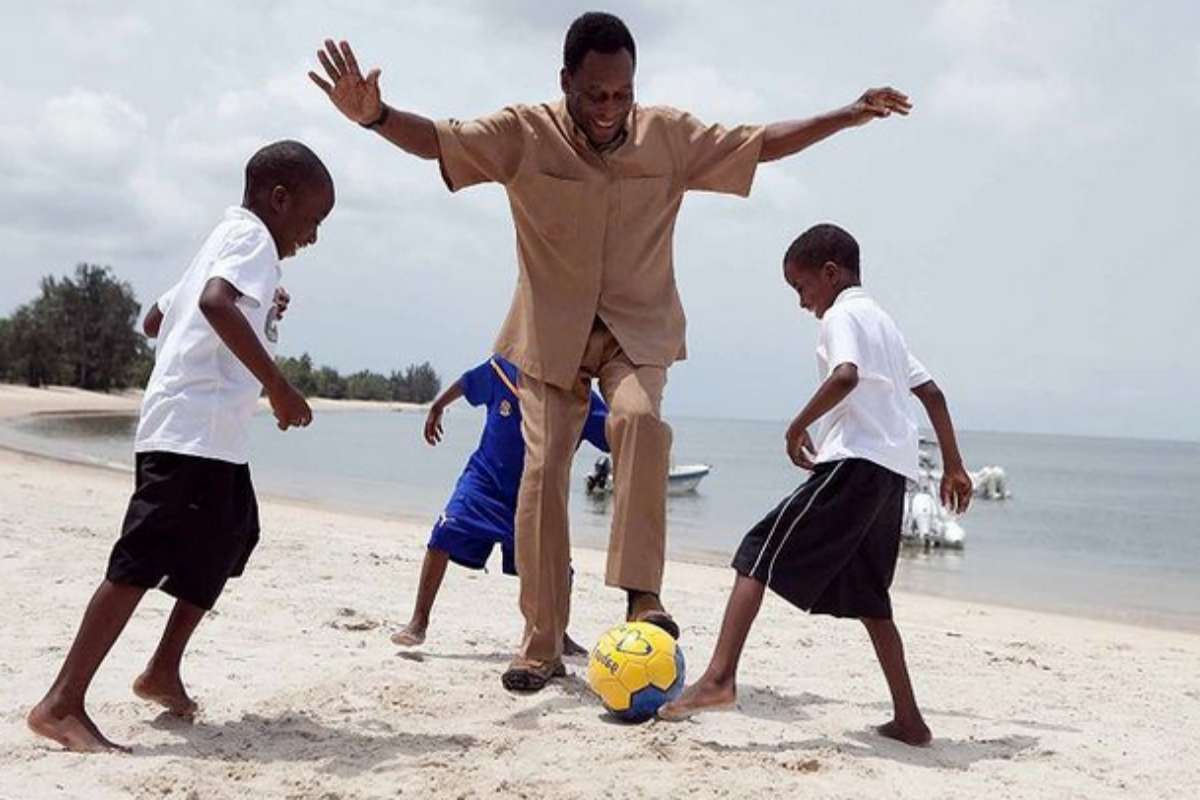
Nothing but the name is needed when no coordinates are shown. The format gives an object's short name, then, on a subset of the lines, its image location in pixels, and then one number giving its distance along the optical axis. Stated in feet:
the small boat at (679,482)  75.10
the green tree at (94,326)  217.56
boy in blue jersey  16.96
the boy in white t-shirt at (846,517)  12.68
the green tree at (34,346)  215.10
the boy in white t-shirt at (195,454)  11.02
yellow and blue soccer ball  12.60
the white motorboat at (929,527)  56.59
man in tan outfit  13.62
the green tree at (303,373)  306.96
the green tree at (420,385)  443.32
